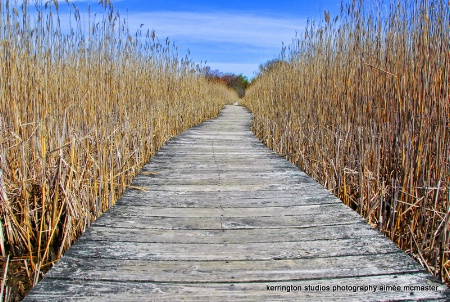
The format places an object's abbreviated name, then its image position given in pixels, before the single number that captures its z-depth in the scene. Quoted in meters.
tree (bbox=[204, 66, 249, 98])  23.17
